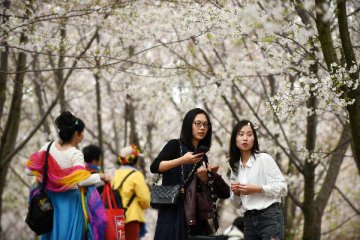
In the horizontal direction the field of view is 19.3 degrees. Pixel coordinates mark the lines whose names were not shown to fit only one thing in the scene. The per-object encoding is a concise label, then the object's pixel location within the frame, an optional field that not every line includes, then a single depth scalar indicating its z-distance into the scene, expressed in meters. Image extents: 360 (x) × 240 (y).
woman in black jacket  8.73
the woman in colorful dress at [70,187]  10.17
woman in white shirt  8.82
